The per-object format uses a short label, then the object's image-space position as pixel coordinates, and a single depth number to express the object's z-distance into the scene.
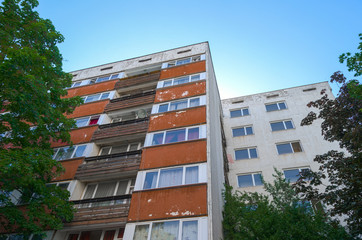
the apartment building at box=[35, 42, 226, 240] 11.50
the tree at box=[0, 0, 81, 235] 10.43
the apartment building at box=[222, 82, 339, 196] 19.44
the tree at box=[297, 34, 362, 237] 9.27
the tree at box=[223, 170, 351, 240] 9.95
